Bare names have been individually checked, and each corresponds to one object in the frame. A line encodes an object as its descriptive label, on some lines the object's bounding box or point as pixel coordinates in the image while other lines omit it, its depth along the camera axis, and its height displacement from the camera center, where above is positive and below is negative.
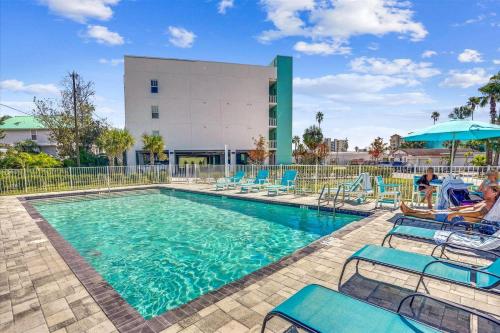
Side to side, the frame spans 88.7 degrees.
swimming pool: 4.34 -2.26
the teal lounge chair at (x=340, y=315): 1.67 -1.17
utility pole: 20.16 +6.20
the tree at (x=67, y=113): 24.70 +3.83
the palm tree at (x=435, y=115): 73.81 +9.94
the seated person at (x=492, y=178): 5.83 -0.66
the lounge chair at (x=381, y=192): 7.81 -1.29
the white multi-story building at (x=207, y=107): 26.52 +4.94
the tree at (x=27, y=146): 30.51 +0.72
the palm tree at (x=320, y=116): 80.56 +10.83
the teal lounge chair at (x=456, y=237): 3.28 -1.27
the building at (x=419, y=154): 46.38 -0.94
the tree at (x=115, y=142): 20.23 +0.77
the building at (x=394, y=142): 79.03 +2.57
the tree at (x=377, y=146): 44.50 +0.68
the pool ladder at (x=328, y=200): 8.38 -1.85
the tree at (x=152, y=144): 22.84 +0.64
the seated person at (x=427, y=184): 7.36 -1.04
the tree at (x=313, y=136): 37.52 +2.77
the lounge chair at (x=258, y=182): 12.93 -1.68
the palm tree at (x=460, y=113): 49.84 +7.67
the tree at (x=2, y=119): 20.40 +2.67
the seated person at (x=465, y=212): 4.56 -1.21
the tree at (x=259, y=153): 27.94 -0.26
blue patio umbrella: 6.28 +0.46
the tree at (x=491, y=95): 26.91 +5.96
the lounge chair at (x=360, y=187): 8.83 -1.33
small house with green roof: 38.69 +2.77
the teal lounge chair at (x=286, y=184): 11.52 -1.56
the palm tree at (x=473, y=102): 29.65 +5.73
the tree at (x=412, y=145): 66.47 +1.22
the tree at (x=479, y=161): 25.58 -1.17
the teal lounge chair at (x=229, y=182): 14.02 -1.72
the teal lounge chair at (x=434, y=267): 2.32 -1.22
